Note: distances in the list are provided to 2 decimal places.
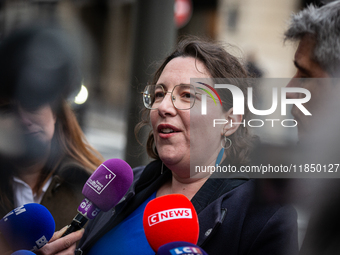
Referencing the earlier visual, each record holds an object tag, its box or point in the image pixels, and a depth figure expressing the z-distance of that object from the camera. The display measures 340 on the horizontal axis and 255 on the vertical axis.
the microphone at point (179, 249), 0.89
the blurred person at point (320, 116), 1.03
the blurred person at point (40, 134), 1.24
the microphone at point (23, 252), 0.95
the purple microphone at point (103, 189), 1.05
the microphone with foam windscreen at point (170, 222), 0.96
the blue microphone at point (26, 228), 1.01
